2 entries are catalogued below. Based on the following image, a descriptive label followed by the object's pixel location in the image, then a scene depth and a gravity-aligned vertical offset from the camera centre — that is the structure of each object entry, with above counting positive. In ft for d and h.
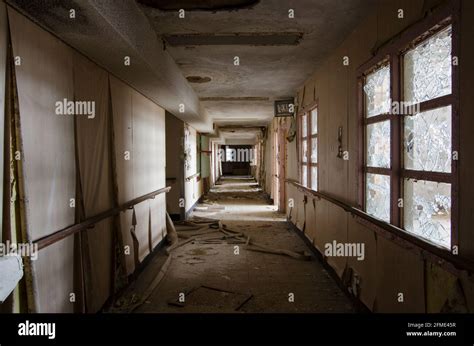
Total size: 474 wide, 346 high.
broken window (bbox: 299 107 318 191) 18.76 +0.40
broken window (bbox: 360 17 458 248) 6.88 +0.41
